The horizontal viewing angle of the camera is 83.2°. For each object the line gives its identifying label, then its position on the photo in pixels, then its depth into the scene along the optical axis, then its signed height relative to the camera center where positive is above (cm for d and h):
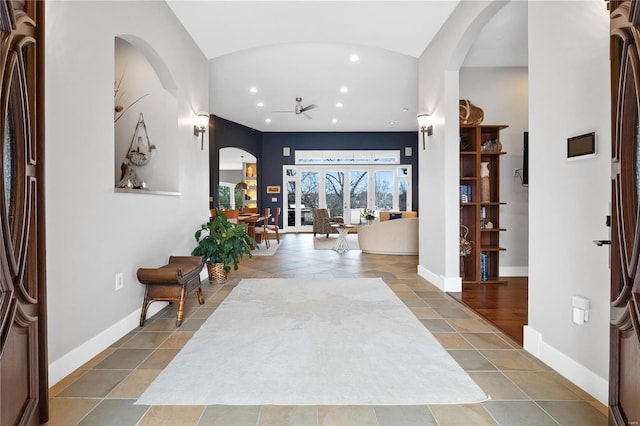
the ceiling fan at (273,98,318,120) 738 +214
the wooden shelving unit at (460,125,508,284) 436 +4
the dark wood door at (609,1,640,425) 132 -4
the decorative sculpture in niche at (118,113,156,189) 372 +60
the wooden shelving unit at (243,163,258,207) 1404 +107
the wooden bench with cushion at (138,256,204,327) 284 -61
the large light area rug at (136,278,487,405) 181 -93
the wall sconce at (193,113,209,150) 439 +105
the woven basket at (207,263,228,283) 438 -77
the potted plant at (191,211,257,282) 414 -40
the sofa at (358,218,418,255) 679 -55
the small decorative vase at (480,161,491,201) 448 +31
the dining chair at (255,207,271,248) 820 -58
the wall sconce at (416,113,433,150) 451 +107
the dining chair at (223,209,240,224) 718 -12
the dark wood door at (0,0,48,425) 135 -4
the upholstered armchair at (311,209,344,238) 995 -35
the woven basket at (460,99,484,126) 433 +111
